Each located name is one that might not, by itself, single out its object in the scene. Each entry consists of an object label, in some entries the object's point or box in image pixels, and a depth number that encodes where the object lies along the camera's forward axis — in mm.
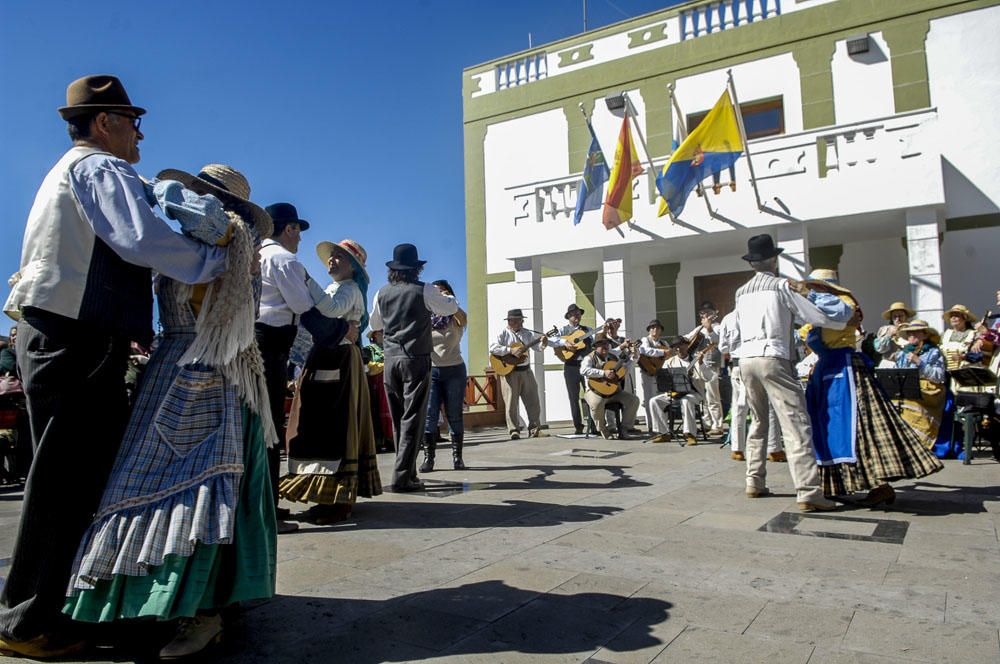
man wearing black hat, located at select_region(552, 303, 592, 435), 10266
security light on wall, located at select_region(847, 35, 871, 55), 11570
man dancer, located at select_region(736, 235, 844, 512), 4445
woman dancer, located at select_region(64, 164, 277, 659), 2012
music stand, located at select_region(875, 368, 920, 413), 6934
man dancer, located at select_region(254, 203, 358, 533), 3791
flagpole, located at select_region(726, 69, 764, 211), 10421
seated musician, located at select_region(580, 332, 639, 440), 9602
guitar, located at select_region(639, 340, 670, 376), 10133
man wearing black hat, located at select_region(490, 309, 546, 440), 10422
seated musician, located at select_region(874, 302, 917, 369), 7023
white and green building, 10242
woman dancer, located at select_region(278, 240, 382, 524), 4145
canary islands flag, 10500
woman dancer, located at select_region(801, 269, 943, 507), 4359
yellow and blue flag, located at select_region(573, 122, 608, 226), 11820
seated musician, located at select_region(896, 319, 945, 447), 7031
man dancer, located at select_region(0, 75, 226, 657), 2076
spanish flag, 11516
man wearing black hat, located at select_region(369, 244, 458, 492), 5203
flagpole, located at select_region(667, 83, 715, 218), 10938
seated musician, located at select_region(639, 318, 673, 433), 10141
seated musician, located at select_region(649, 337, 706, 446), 8766
